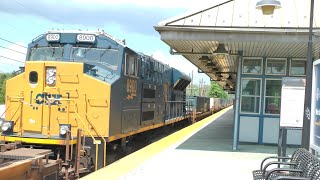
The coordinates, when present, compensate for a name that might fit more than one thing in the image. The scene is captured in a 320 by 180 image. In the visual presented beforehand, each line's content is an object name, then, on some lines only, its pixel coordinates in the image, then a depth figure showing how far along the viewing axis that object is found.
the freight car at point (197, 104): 27.79
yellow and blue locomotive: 9.69
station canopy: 11.12
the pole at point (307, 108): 8.22
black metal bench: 5.27
